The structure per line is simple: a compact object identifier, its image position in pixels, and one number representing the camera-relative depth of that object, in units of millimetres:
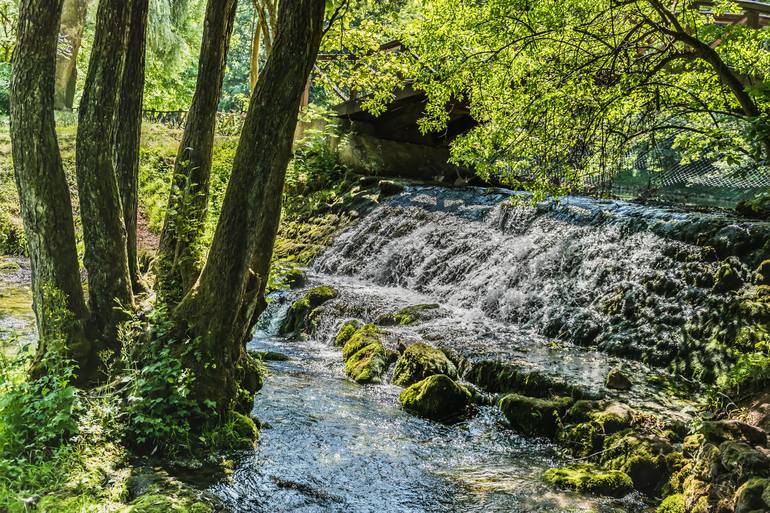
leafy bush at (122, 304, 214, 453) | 4371
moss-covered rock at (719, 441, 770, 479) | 4004
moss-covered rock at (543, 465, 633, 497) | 4699
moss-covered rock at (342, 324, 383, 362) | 8117
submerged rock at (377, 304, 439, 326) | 9422
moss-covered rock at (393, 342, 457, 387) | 7051
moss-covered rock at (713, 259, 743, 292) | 7934
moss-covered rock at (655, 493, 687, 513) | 4343
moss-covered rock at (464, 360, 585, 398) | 6516
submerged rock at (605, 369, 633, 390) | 6500
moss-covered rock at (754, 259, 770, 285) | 7677
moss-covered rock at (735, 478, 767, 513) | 3748
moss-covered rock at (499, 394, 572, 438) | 5941
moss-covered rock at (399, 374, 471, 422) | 6242
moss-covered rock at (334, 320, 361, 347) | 8945
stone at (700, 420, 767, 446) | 4508
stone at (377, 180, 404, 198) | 16375
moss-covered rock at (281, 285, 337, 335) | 10086
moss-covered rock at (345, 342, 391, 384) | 7316
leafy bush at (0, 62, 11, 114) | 26469
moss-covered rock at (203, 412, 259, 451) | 4648
